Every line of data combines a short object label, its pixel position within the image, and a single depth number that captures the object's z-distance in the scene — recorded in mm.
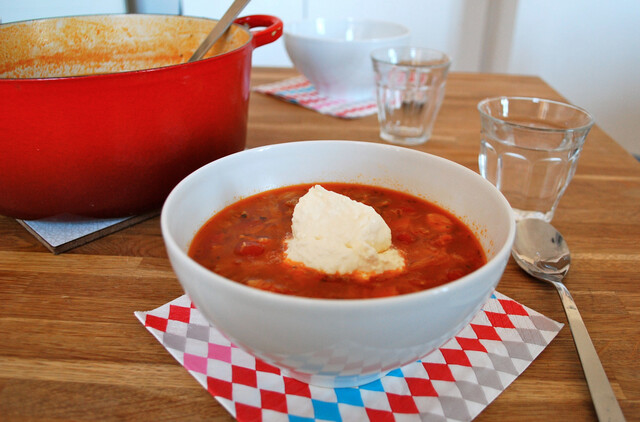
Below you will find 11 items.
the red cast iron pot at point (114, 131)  487
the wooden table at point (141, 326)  412
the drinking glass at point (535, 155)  572
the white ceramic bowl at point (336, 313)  337
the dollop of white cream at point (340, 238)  436
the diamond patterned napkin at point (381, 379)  406
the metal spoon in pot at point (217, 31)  604
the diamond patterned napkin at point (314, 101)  796
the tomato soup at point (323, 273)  431
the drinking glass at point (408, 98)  737
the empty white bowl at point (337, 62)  784
